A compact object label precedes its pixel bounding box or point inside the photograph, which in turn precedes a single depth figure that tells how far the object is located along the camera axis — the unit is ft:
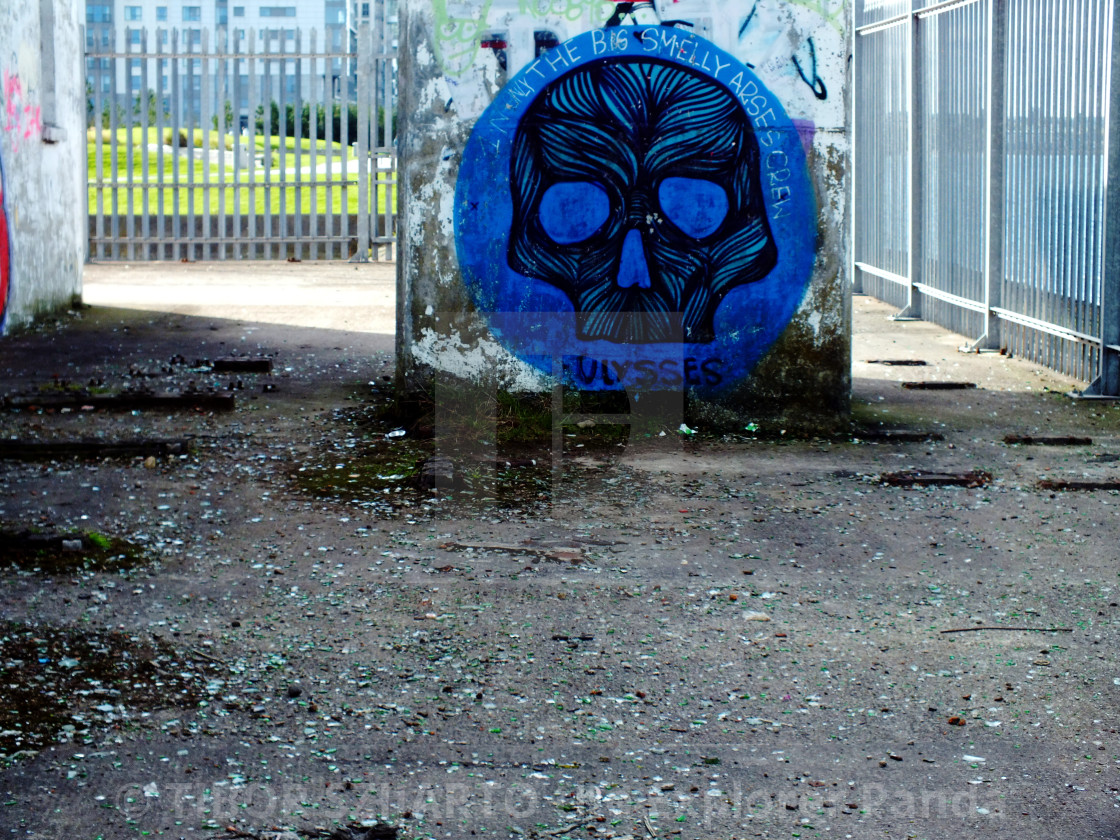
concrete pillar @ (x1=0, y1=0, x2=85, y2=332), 32.37
